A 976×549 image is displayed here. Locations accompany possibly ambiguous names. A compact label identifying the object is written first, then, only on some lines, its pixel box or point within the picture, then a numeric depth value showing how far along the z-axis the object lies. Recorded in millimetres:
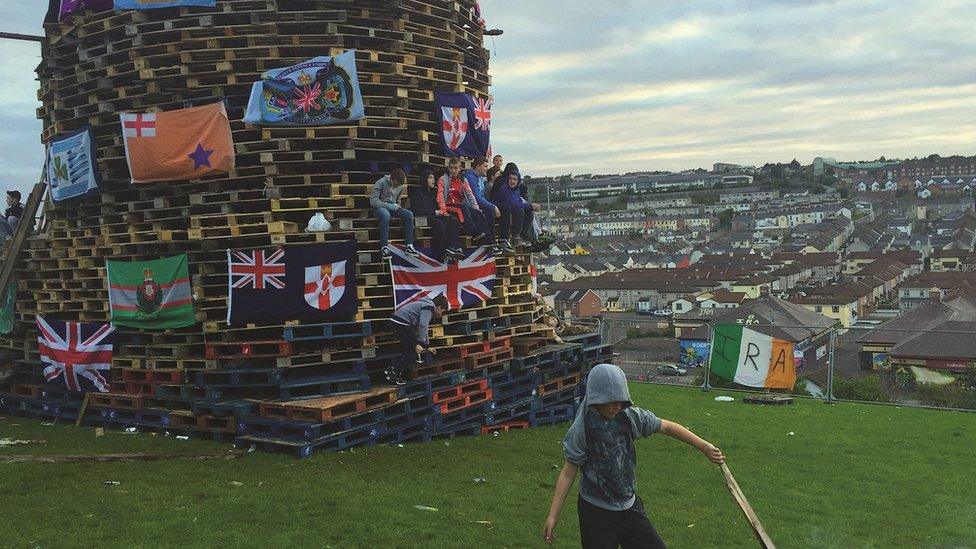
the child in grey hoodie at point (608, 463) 4934
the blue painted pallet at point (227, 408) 10305
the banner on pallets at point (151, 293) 11133
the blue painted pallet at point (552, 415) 13000
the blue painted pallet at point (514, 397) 12362
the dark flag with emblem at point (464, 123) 12422
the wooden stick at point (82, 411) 12070
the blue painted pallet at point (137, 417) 11258
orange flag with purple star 11078
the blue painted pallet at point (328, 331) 10820
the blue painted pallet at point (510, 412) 12258
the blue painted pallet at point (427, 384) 11077
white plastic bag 10805
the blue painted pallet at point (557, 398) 13109
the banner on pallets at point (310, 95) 11055
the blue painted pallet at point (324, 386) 10430
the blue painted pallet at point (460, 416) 11406
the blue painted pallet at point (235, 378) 10727
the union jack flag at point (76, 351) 11922
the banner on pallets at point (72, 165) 12156
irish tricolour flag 17203
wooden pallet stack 10875
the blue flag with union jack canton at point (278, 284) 10773
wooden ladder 13406
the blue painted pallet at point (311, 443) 9625
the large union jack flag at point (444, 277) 11461
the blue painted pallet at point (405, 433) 10680
